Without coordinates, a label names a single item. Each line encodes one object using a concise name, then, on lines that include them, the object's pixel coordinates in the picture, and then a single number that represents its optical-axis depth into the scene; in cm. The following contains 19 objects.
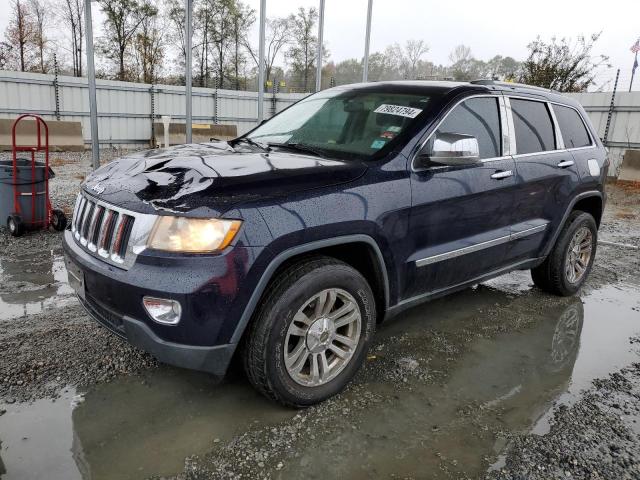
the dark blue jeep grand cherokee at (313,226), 235
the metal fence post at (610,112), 1447
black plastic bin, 597
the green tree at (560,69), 2038
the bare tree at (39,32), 2892
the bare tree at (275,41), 3441
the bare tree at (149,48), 3088
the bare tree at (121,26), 2983
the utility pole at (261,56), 1036
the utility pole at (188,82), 858
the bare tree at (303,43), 3475
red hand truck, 592
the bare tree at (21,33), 2839
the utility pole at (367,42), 1333
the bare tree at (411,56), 4506
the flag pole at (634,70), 1572
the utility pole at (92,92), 796
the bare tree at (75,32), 2978
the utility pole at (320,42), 1261
